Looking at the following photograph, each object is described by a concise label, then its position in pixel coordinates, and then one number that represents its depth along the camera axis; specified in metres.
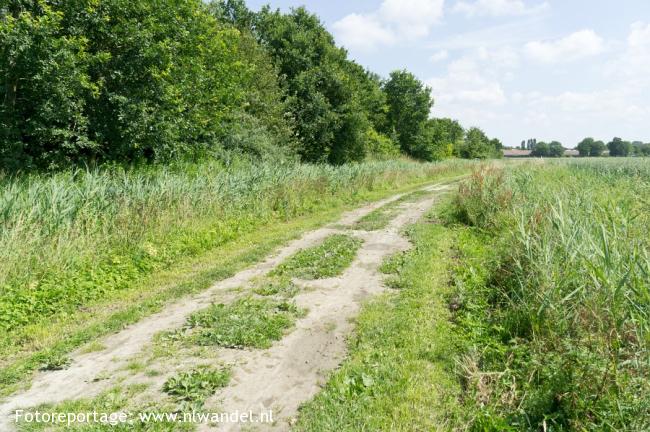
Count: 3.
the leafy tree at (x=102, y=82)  10.30
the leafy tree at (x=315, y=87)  26.61
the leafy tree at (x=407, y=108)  47.88
